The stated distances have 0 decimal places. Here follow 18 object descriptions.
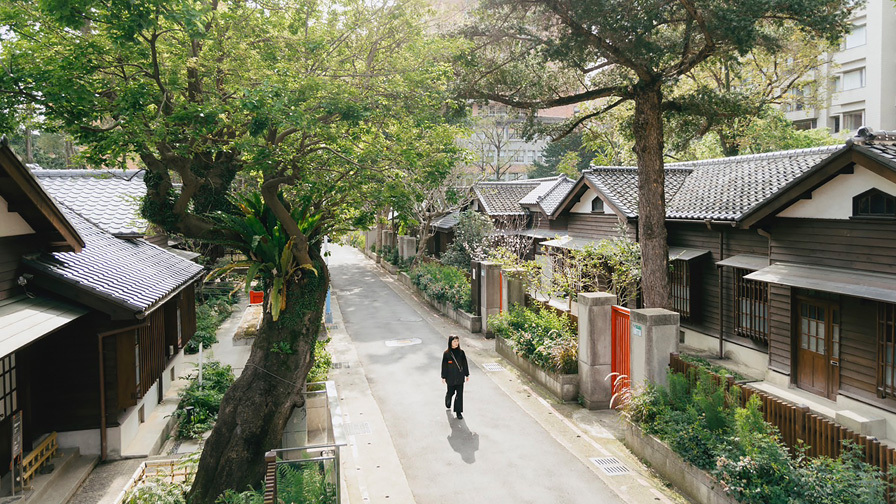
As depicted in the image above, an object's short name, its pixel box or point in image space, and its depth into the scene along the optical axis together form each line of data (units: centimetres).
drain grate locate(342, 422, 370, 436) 1148
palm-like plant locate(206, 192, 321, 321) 934
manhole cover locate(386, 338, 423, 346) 1938
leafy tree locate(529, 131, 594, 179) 5494
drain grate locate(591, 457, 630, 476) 973
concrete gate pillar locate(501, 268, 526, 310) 1808
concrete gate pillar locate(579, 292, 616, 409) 1259
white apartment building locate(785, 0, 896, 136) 3934
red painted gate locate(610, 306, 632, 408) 1204
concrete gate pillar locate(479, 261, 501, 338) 1955
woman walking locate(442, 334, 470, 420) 1216
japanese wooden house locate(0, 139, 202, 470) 812
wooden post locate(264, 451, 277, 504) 612
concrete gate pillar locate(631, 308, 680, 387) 1074
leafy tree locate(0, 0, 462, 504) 870
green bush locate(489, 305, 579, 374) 1366
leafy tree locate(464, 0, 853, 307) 1227
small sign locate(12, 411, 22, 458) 790
